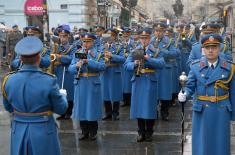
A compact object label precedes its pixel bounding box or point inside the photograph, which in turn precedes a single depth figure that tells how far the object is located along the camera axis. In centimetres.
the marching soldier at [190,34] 1612
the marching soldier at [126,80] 1353
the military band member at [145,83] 924
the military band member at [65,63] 1134
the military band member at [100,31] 1286
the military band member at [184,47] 1474
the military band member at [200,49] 959
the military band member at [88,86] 943
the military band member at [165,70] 1106
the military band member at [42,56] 1005
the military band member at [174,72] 1295
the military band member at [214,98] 683
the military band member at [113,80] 1190
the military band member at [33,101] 571
